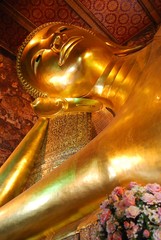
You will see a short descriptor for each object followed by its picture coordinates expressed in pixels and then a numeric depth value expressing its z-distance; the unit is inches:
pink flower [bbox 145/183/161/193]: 31.7
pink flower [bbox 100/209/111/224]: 31.4
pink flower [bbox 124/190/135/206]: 30.1
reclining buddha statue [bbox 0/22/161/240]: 39.2
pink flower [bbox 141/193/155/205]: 30.1
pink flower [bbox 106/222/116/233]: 30.1
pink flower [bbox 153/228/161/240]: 28.0
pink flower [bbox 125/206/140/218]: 29.2
